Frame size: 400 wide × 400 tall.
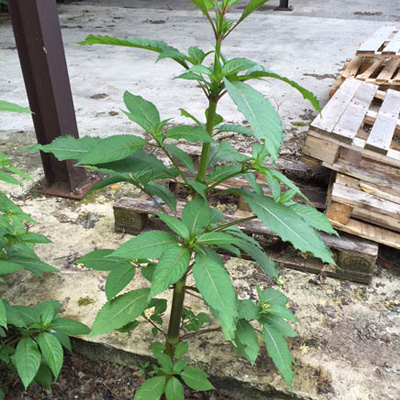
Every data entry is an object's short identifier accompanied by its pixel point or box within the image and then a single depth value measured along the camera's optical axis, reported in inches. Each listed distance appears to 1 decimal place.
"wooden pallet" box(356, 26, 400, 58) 176.1
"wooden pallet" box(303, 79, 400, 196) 96.8
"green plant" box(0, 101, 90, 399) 60.3
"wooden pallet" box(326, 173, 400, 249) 94.0
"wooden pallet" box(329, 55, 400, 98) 160.6
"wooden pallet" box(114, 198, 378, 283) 93.0
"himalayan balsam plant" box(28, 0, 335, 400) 44.1
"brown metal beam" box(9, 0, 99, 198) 103.1
